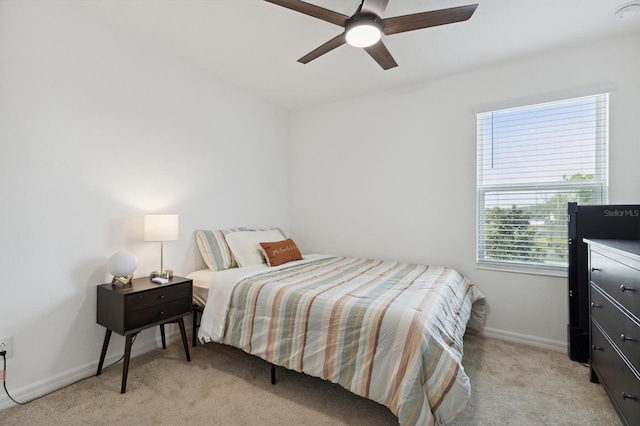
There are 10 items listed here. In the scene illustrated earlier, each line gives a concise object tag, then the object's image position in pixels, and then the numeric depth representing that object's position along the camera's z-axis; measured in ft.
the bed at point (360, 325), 4.79
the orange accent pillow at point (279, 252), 9.69
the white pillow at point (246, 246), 9.69
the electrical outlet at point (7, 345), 5.91
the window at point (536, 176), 8.25
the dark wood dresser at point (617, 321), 4.50
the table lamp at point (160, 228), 7.73
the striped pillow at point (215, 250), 9.35
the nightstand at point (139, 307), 6.52
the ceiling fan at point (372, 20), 5.38
